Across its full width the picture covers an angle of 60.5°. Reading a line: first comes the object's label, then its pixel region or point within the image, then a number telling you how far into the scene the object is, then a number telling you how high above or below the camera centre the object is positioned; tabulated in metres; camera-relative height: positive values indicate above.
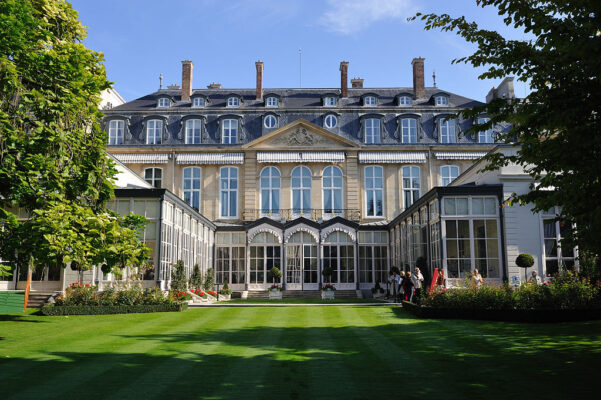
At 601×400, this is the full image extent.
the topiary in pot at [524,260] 18.92 +0.11
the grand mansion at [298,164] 29.70 +6.37
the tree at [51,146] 10.73 +2.63
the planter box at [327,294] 26.45 -1.55
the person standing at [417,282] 16.95 -0.70
